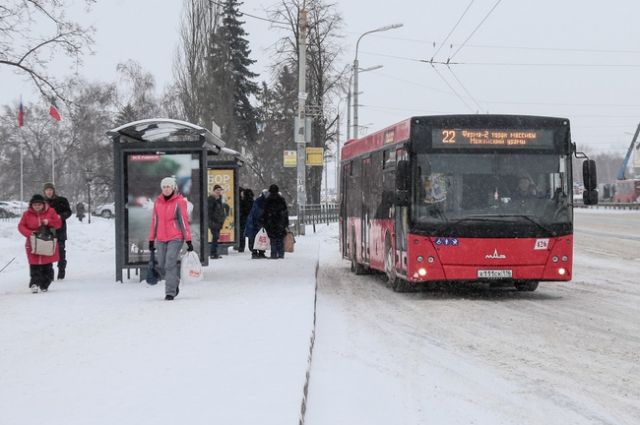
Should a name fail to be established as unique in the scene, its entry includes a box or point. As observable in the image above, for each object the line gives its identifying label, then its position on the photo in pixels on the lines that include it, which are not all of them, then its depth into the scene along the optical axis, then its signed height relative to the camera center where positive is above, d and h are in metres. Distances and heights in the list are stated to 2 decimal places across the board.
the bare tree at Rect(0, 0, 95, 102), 25.08 +3.99
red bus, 14.48 +0.03
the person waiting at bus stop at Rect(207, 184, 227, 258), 22.31 -0.23
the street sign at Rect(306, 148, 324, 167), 33.66 +1.52
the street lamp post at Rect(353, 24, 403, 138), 46.81 +5.04
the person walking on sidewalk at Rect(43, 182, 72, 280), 16.81 -0.14
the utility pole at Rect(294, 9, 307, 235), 29.39 +2.31
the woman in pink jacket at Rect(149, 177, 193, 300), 13.12 -0.32
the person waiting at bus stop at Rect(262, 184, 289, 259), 23.06 -0.41
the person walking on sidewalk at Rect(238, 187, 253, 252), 26.25 -0.04
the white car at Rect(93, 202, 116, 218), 91.38 -0.78
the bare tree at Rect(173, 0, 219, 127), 49.16 +7.44
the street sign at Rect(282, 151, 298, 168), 34.08 +1.47
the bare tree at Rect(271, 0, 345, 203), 47.84 +6.80
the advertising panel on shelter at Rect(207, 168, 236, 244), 24.20 +0.21
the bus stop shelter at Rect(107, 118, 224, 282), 15.98 +0.36
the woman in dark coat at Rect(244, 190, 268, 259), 23.39 -0.48
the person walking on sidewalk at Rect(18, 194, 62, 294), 14.71 -0.41
